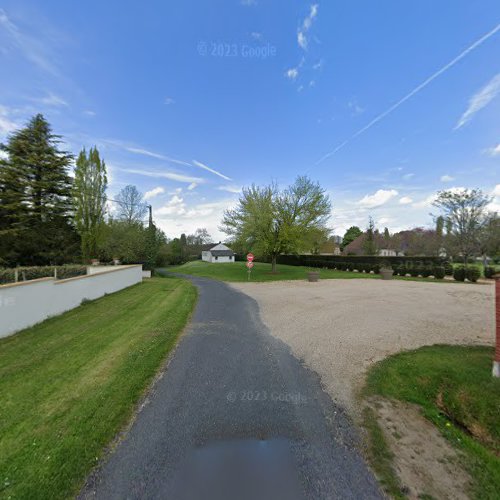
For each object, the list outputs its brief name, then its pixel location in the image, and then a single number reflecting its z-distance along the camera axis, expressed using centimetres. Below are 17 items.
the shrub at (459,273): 1688
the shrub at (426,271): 1903
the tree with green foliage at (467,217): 2252
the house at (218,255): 5634
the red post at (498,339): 392
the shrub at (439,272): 1830
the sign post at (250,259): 1828
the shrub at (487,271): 1790
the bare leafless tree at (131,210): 3412
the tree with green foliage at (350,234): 6053
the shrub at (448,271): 1856
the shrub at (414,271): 1975
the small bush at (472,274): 1639
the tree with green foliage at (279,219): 2161
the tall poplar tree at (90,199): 2067
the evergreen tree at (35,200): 1686
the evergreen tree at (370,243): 3922
